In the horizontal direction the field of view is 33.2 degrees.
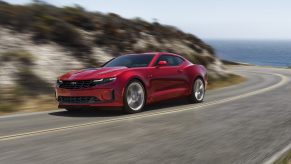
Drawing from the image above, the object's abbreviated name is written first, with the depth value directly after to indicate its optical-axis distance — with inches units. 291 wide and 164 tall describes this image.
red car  422.0
